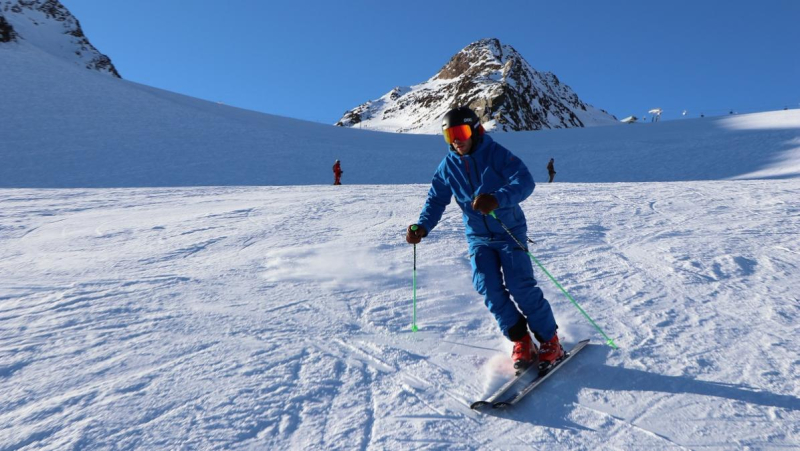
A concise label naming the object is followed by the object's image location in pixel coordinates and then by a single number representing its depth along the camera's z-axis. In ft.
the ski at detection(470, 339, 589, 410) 7.54
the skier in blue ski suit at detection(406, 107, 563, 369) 8.84
